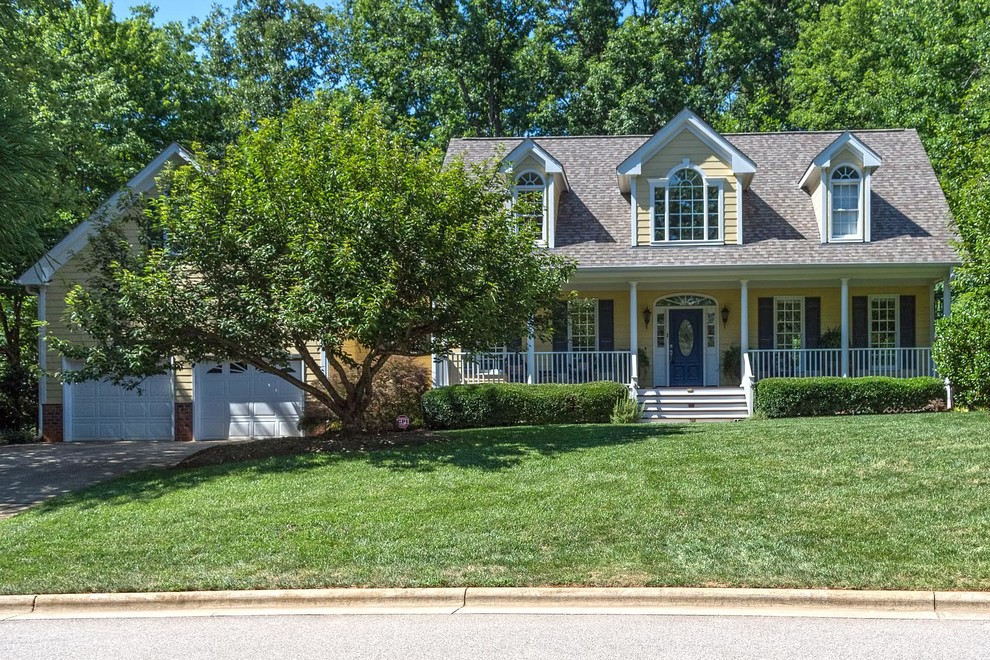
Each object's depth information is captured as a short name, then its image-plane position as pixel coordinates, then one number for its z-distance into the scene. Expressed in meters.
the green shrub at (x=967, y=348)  16.70
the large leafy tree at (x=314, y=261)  12.64
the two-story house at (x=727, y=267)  19.92
